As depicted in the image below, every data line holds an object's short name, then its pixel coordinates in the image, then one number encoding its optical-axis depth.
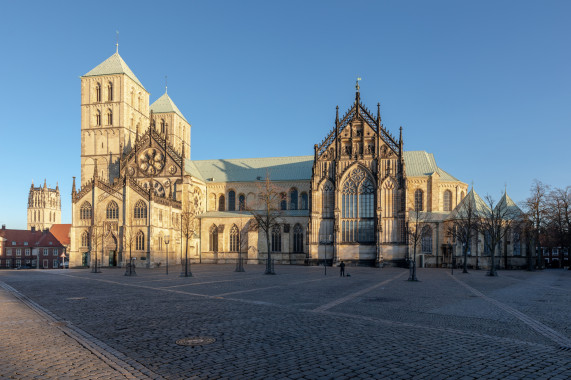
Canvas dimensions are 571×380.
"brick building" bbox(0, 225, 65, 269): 104.44
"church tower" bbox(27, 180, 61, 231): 185.38
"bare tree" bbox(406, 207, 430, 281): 60.53
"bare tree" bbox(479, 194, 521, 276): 47.74
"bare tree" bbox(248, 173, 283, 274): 71.55
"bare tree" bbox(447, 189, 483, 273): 53.28
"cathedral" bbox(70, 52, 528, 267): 62.34
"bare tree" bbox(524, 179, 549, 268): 60.72
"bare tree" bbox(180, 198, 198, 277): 65.21
